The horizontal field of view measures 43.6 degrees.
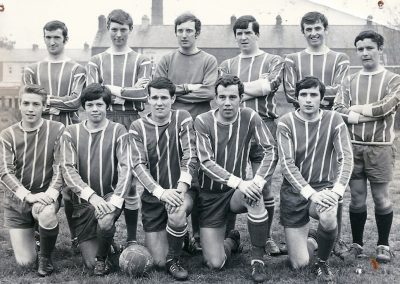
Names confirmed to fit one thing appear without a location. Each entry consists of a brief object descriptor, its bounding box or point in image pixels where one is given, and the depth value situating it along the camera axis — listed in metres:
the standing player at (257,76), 5.06
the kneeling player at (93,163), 4.44
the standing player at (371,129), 4.79
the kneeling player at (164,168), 4.36
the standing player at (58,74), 5.19
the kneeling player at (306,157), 4.39
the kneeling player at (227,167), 4.37
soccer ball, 4.26
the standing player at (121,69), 5.21
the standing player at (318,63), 5.05
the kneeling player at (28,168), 4.46
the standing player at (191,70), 5.16
